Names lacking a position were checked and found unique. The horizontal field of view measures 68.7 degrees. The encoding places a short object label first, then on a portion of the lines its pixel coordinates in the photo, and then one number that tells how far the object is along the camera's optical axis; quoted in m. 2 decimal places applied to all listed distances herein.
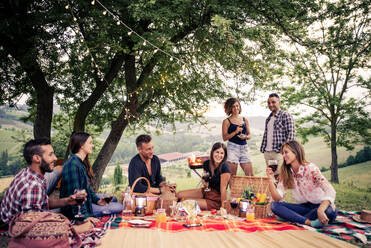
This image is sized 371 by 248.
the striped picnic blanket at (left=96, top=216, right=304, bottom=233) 3.18
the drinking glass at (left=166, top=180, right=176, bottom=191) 4.09
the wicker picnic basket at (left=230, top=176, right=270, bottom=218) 3.89
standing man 4.56
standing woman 4.65
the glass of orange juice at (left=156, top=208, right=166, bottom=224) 3.39
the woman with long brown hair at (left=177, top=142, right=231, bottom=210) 4.21
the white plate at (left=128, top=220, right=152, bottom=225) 3.24
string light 6.39
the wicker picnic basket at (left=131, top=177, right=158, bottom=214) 3.82
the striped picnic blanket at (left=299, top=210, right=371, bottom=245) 2.99
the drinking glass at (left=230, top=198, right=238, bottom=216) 3.77
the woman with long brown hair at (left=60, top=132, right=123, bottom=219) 3.12
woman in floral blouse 3.37
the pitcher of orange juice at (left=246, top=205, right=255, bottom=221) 3.63
